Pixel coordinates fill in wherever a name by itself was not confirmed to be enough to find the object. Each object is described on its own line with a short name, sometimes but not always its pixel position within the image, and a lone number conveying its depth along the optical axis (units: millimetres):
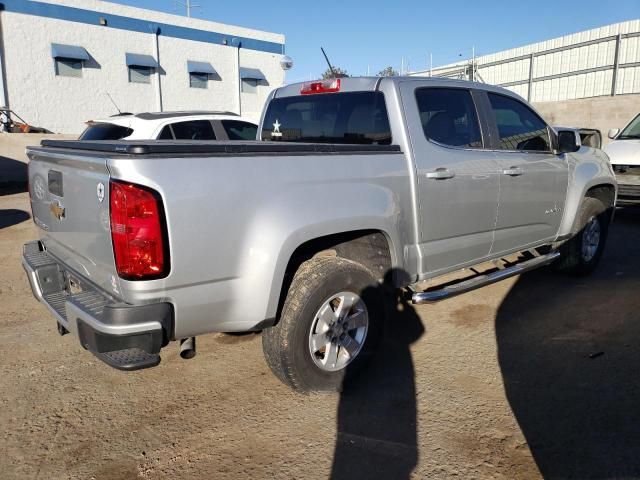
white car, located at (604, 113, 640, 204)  8102
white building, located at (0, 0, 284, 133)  17328
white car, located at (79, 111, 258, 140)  6820
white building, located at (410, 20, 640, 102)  16125
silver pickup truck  2381
